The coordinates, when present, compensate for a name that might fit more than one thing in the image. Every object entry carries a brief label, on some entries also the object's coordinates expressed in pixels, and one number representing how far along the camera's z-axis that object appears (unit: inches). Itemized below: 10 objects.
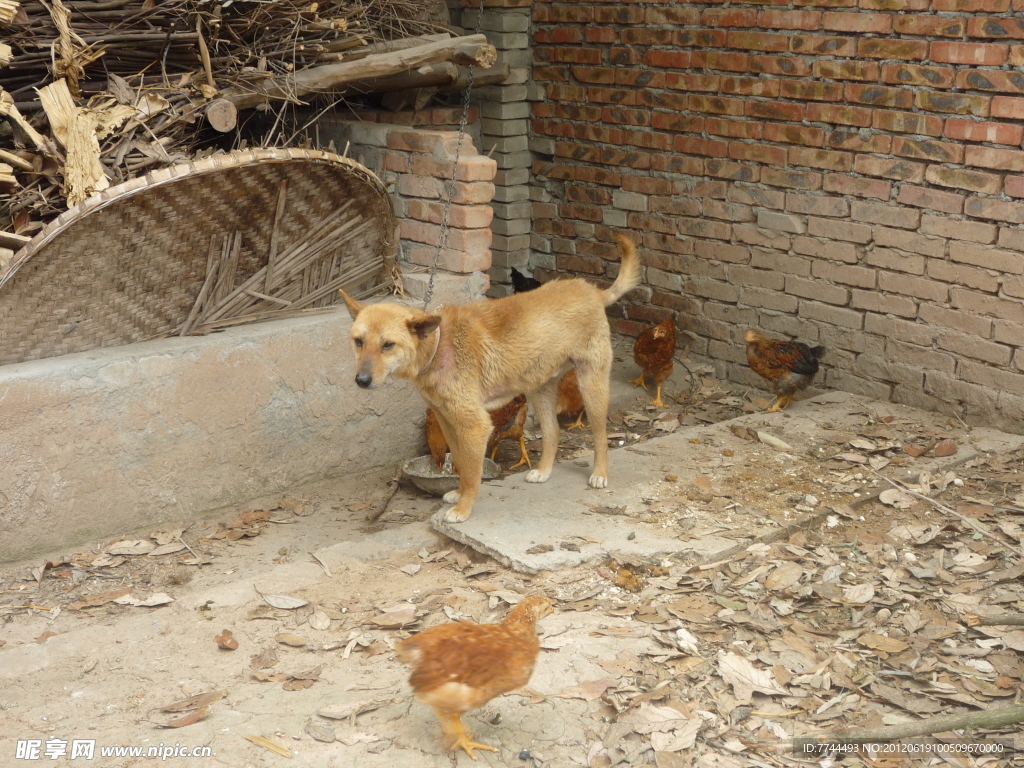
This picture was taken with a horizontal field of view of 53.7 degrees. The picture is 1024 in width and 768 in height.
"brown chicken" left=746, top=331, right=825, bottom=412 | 227.3
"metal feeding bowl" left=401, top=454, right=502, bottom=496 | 204.7
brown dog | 163.6
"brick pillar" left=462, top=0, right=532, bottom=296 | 281.6
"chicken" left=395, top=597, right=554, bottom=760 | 110.3
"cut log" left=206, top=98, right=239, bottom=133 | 189.2
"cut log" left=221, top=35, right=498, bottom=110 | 200.7
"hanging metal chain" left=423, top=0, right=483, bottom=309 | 215.3
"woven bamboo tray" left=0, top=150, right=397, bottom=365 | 174.6
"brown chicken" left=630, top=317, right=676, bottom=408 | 241.0
